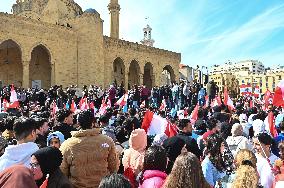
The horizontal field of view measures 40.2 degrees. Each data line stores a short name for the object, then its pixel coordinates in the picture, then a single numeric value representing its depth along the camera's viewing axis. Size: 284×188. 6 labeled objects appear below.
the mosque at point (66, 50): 28.06
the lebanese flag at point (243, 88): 31.11
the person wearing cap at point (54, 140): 5.75
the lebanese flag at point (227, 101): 13.78
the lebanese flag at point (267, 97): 18.63
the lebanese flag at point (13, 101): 14.68
